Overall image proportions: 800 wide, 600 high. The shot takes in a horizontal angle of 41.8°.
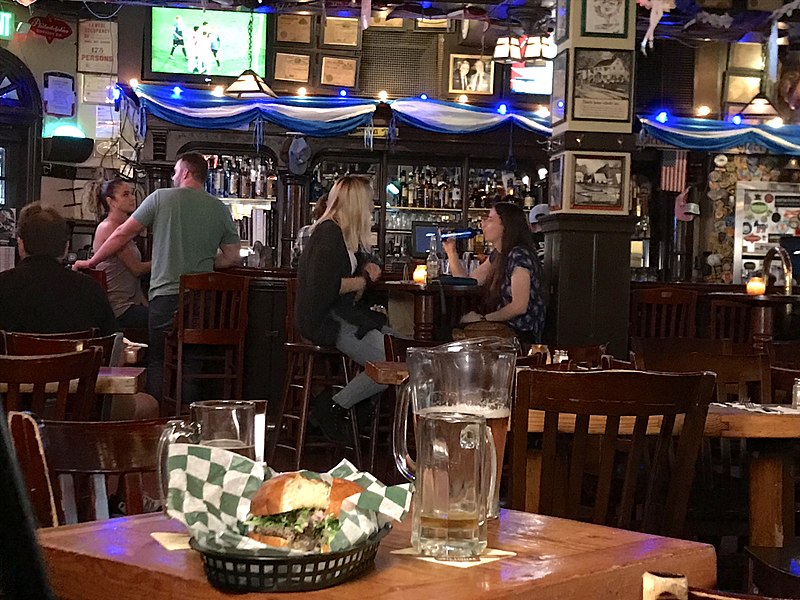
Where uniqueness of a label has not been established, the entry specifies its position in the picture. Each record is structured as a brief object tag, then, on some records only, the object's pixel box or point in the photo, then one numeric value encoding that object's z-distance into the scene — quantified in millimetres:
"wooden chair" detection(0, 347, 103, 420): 2434
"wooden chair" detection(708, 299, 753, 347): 6930
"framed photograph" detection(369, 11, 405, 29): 10406
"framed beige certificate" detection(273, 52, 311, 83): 10203
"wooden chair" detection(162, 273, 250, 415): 6074
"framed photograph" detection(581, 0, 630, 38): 6285
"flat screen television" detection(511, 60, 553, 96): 10344
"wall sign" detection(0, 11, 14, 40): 10164
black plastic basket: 948
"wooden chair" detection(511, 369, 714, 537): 1917
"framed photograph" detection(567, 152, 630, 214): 6273
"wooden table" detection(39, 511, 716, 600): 1014
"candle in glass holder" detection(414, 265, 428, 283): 5863
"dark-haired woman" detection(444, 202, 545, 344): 5496
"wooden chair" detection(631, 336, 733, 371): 3141
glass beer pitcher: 1370
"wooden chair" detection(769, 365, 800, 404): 2828
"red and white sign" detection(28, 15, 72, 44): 10211
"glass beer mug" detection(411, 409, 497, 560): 1150
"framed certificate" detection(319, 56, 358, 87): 10258
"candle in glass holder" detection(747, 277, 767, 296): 6488
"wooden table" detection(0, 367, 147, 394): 3059
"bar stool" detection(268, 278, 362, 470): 4973
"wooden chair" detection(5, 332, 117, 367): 3072
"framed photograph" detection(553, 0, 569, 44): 6328
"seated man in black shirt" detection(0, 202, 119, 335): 3834
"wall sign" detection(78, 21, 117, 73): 10445
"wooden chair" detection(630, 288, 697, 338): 6848
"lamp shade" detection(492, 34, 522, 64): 8883
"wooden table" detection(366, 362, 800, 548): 2527
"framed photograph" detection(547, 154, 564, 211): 6328
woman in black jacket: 4957
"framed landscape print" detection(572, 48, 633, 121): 6281
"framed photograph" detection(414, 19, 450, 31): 10375
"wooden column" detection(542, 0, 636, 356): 6273
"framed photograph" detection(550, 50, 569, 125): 6320
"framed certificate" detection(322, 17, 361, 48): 10312
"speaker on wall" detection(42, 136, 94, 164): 10352
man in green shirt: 6266
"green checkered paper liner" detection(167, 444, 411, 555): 1029
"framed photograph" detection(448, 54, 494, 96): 10391
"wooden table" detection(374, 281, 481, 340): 5750
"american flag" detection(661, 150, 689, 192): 10797
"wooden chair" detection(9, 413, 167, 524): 1591
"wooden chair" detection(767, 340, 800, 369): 3521
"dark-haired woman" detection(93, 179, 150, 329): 6469
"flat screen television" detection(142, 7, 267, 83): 9922
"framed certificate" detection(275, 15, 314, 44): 10258
